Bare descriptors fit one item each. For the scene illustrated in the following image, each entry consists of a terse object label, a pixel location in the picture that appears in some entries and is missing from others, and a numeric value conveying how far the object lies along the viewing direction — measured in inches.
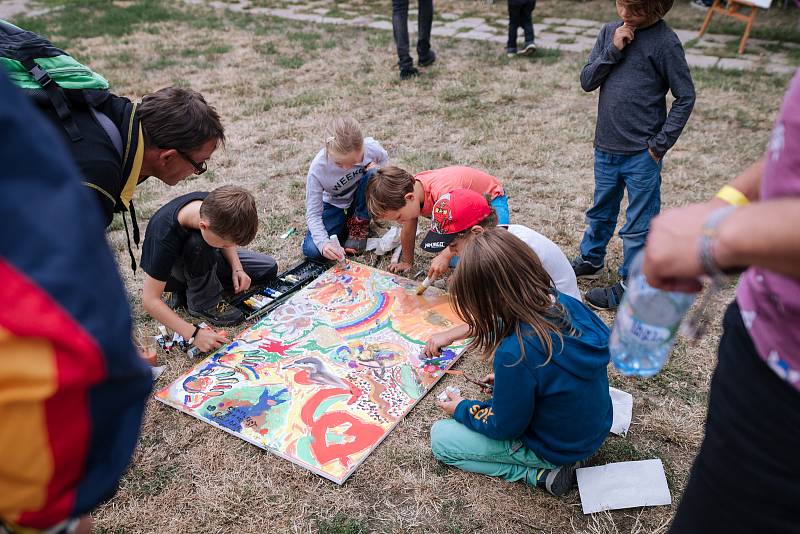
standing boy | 101.2
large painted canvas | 85.3
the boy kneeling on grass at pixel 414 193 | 111.3
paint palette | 113.8
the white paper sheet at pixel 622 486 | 75.1
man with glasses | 71.5
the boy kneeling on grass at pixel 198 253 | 99.2
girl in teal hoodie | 67.5
